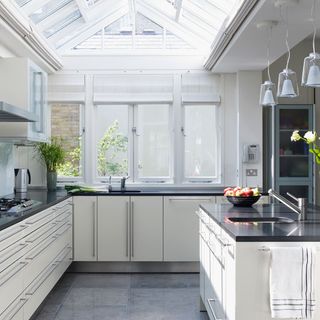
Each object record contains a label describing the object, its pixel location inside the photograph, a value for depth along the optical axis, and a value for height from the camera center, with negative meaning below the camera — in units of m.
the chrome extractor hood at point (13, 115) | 3.19 +0.40
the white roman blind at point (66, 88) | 6.08 +1.00
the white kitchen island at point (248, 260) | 2.53 -0.52
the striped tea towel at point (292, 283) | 2.49 -0.61
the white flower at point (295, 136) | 3.19 +0.20
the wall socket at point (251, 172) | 5.87 -0.07
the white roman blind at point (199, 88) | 6.05 +0.99
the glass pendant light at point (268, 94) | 3.72 +0.57
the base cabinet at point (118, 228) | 5.42 -0.70
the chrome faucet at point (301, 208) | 3.15 -0.28
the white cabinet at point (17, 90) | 4.44 +0.72
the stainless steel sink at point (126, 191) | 5.62 -0.29
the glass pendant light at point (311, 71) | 2.82 +0.57
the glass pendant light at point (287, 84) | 3.25 +0.56
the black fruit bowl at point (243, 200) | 3.94 -0.28
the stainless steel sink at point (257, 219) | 3.29 -0.37
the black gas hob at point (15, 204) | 3.45 -0.30
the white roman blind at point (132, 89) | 6.06 +0.98
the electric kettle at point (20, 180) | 5.36 -0.15
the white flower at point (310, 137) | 3.08 +0.19
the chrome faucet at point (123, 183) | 5.80 -0.20
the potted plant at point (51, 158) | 5.82 +0.10
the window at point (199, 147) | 6.11 +0.25
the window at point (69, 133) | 6.12 +0.43
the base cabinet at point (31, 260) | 2.88 -0.69
